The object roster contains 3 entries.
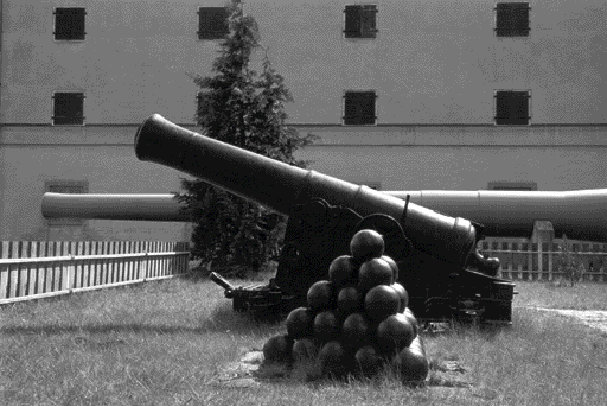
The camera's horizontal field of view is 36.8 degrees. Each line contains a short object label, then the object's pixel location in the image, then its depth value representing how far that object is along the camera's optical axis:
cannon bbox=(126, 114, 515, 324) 9.47
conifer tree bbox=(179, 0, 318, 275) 21.03
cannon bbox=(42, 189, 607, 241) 23.41
